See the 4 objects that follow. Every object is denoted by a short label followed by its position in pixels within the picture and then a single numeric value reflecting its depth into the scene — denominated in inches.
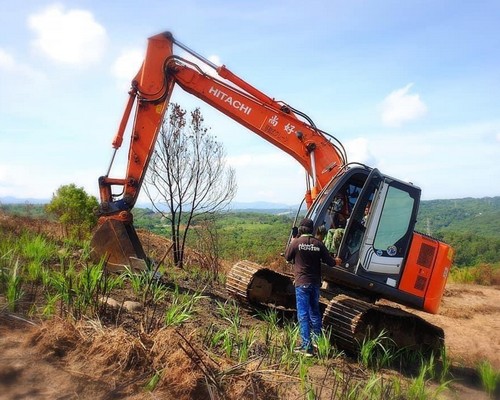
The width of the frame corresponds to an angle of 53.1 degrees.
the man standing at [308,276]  249.9
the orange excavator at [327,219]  279.3
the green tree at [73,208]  729.0
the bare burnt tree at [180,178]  523.5
